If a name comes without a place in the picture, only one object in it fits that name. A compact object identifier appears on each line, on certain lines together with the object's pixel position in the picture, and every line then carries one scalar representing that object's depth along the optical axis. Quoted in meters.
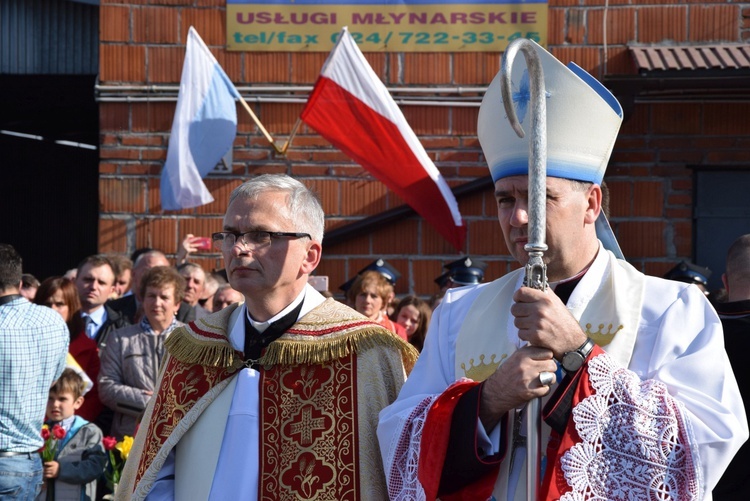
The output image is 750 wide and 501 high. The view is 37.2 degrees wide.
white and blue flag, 8.45
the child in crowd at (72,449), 5.84
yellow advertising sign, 9.17
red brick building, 9.14
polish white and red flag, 8.16
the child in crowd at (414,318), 7.31
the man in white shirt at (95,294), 7.27
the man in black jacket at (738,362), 4.35
